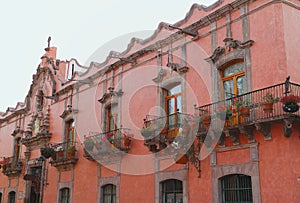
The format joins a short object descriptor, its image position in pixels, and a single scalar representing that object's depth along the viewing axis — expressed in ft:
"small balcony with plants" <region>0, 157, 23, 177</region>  75.77
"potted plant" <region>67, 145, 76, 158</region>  60.44
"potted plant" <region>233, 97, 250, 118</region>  34.06
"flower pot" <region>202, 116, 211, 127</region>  37.30
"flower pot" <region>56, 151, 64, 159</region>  62.75
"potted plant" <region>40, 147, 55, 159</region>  59.82
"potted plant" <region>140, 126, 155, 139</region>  43.55
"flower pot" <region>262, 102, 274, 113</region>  32.65
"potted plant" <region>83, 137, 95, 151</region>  53.57
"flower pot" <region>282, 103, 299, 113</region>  30.53
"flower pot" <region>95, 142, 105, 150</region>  52.09
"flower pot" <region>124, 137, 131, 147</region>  49.90
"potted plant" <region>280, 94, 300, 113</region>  30.55
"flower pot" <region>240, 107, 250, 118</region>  34.01
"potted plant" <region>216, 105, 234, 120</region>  35.68
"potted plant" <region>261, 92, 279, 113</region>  32.58
